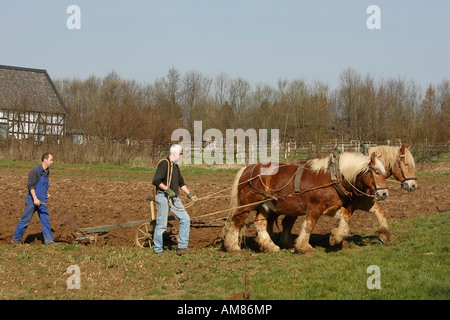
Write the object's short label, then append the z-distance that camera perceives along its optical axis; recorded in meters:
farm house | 43.38
